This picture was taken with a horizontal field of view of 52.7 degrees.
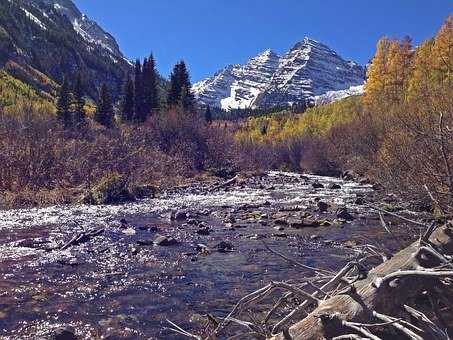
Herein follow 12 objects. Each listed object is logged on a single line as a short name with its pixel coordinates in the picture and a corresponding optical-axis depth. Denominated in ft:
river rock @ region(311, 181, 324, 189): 122.62
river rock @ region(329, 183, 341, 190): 119.14
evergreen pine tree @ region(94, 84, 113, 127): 220.43
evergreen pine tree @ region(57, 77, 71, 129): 211.41
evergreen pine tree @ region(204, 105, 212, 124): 294.66
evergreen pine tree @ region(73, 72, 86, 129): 218.79
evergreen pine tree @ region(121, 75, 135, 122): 245.24
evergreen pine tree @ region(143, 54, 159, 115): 242.99
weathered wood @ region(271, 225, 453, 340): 14.05
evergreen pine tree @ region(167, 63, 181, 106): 226.99
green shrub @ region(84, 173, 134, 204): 86.74
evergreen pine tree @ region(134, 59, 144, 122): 240.65
